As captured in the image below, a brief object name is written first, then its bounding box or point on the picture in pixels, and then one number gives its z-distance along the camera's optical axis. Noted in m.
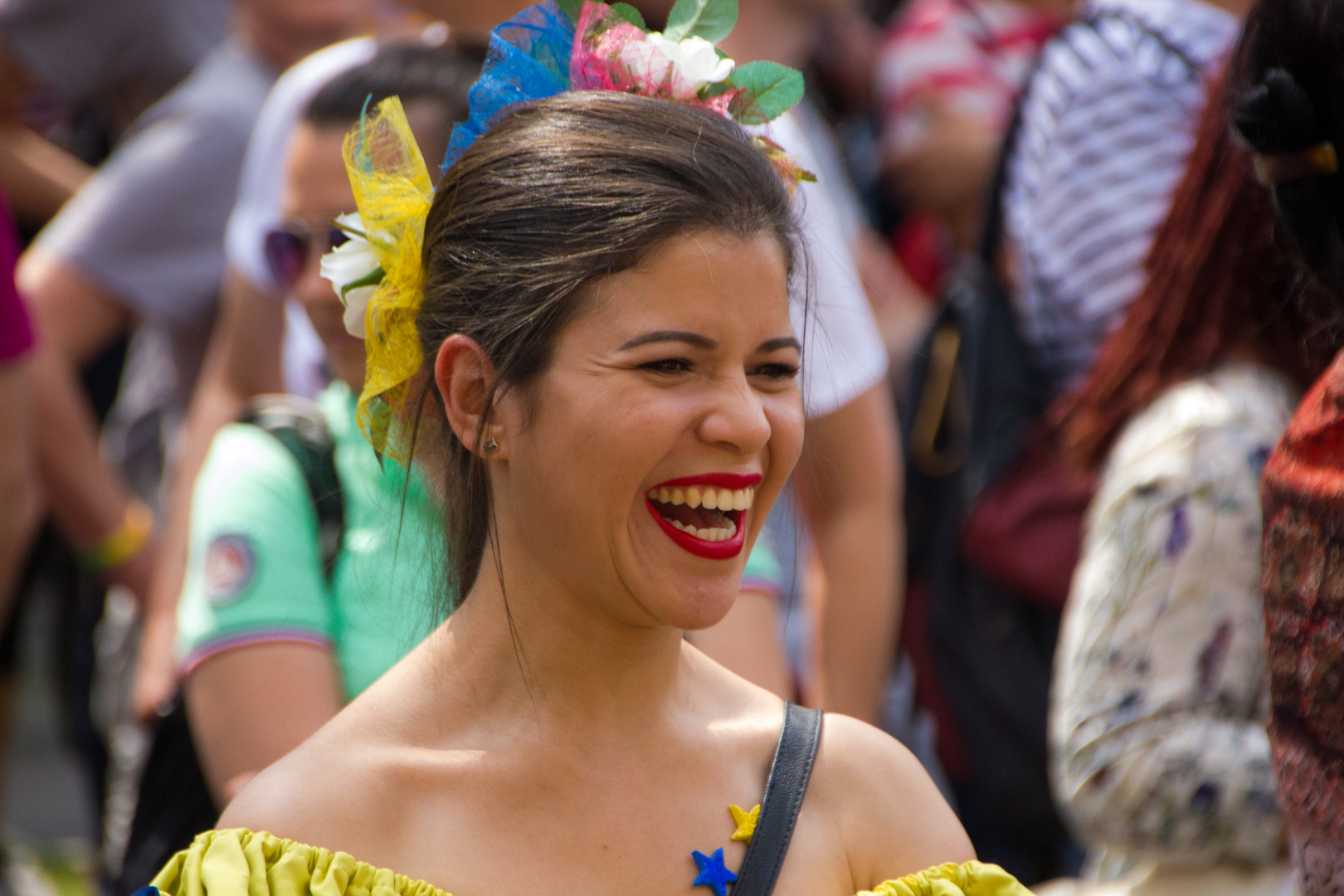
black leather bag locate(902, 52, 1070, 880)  6.50
